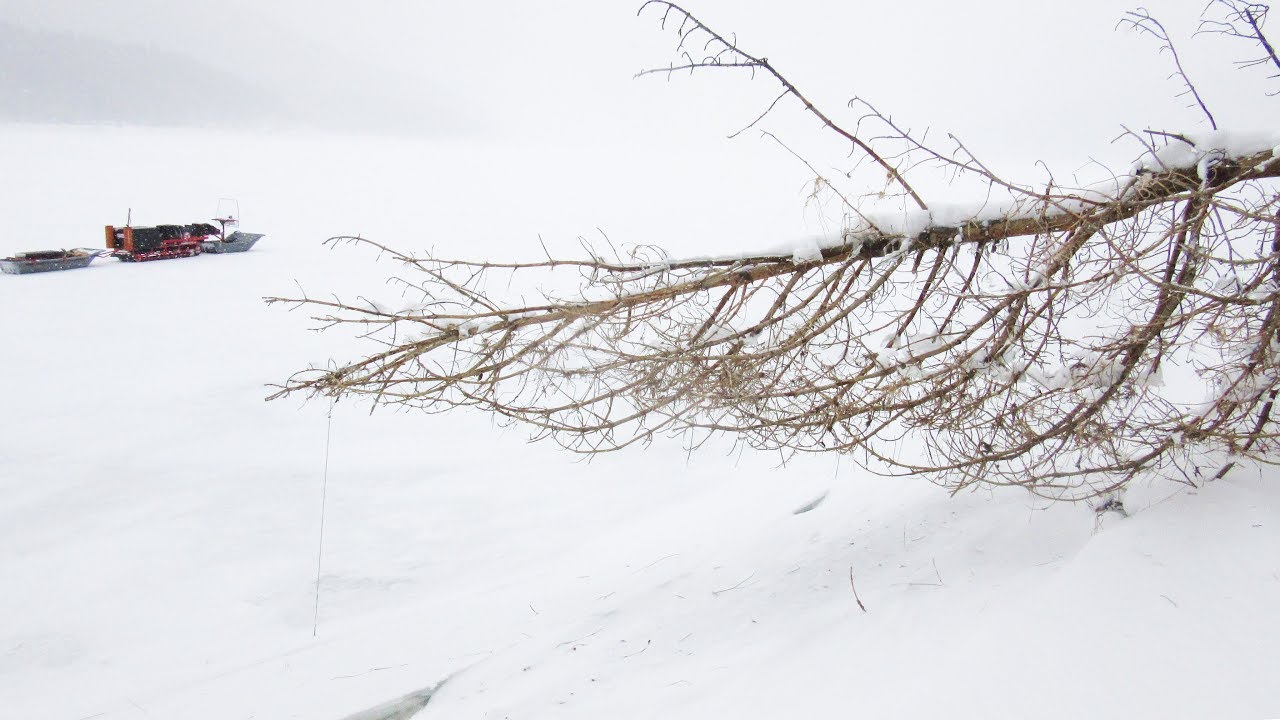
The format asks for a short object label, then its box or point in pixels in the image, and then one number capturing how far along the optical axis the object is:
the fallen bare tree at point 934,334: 3.12
